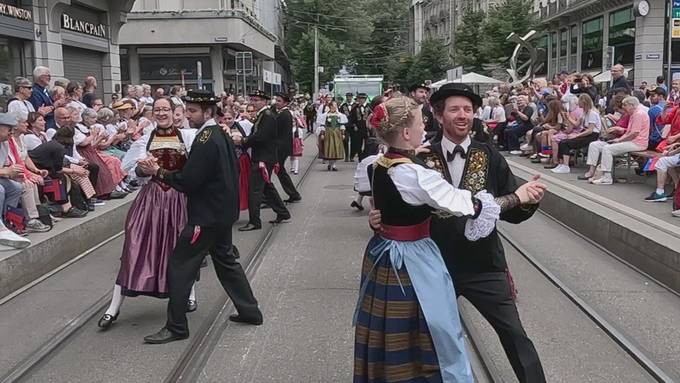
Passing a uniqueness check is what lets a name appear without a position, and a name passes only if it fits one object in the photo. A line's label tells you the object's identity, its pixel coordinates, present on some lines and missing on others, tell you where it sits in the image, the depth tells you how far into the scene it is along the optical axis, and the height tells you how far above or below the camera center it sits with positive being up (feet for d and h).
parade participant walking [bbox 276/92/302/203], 39.46 -1.48
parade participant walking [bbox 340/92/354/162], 64.28 -2.00
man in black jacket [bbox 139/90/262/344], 17.97 -2.33
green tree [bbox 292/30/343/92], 210.18 +11.48
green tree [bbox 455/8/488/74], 173.06 +13.12
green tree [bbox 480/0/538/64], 159.74 +15.19
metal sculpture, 99.67 +6.04
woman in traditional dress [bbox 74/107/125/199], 36.60 -2.67
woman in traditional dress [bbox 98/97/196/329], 19.61 -3.18
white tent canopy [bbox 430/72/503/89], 112.78 +2.82
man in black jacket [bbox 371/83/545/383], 13.34 -2.48
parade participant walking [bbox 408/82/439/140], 29.30 +0.11
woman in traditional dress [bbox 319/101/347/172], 61.46 -3.00
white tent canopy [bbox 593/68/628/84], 88.66 +2.18
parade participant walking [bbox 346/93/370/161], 62.11 -1.93
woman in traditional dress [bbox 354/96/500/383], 11.65 -2.76
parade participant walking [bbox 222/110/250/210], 35.53 -3.00
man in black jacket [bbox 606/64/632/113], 52.29 +1.00
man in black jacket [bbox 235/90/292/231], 34.37 -3.06
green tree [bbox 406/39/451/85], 224.74 +11.02
